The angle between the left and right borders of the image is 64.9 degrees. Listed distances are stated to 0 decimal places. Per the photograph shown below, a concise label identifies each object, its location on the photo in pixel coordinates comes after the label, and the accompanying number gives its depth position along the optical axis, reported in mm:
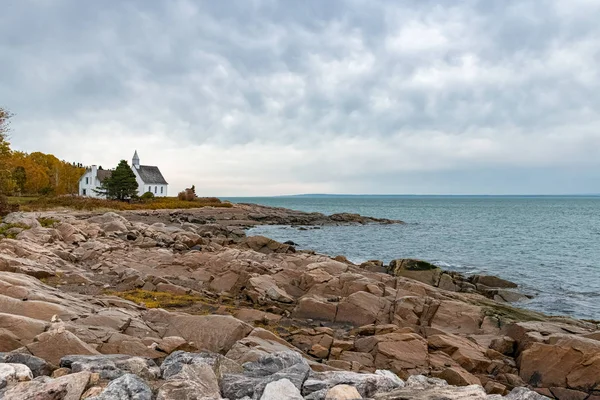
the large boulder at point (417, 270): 24328
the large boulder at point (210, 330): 10125
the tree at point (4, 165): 32938
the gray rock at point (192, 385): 5926
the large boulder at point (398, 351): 10977
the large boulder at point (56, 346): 7711
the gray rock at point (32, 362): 6863
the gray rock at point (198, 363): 7180
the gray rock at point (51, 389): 5648
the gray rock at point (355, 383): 6609
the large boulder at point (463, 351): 11492
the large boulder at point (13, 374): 6121
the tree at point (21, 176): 77150
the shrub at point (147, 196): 85312
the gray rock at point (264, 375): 6492
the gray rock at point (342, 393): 6105
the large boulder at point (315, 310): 15281
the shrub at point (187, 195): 95375
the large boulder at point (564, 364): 11078
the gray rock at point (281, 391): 6008
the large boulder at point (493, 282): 24797
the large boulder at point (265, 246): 31109
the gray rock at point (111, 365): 6785
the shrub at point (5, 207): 33053
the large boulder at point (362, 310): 15078
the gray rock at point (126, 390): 5770
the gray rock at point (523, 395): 7234
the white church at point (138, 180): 92688
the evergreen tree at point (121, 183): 77750
